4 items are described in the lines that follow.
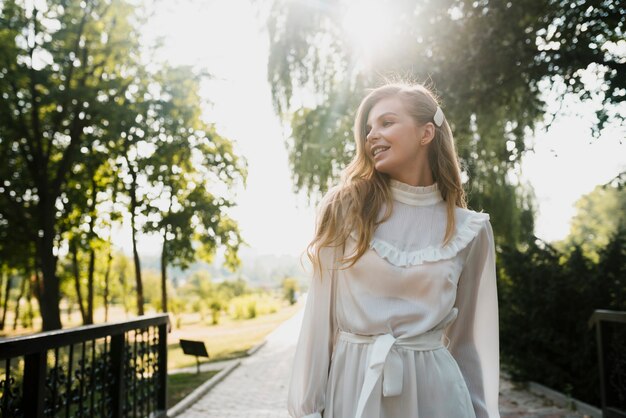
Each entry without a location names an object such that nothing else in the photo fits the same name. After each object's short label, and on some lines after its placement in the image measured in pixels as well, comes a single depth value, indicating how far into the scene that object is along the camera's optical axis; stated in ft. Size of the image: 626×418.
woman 6.00
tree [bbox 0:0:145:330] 54.65
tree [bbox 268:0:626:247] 15.47
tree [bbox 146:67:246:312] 62.23
